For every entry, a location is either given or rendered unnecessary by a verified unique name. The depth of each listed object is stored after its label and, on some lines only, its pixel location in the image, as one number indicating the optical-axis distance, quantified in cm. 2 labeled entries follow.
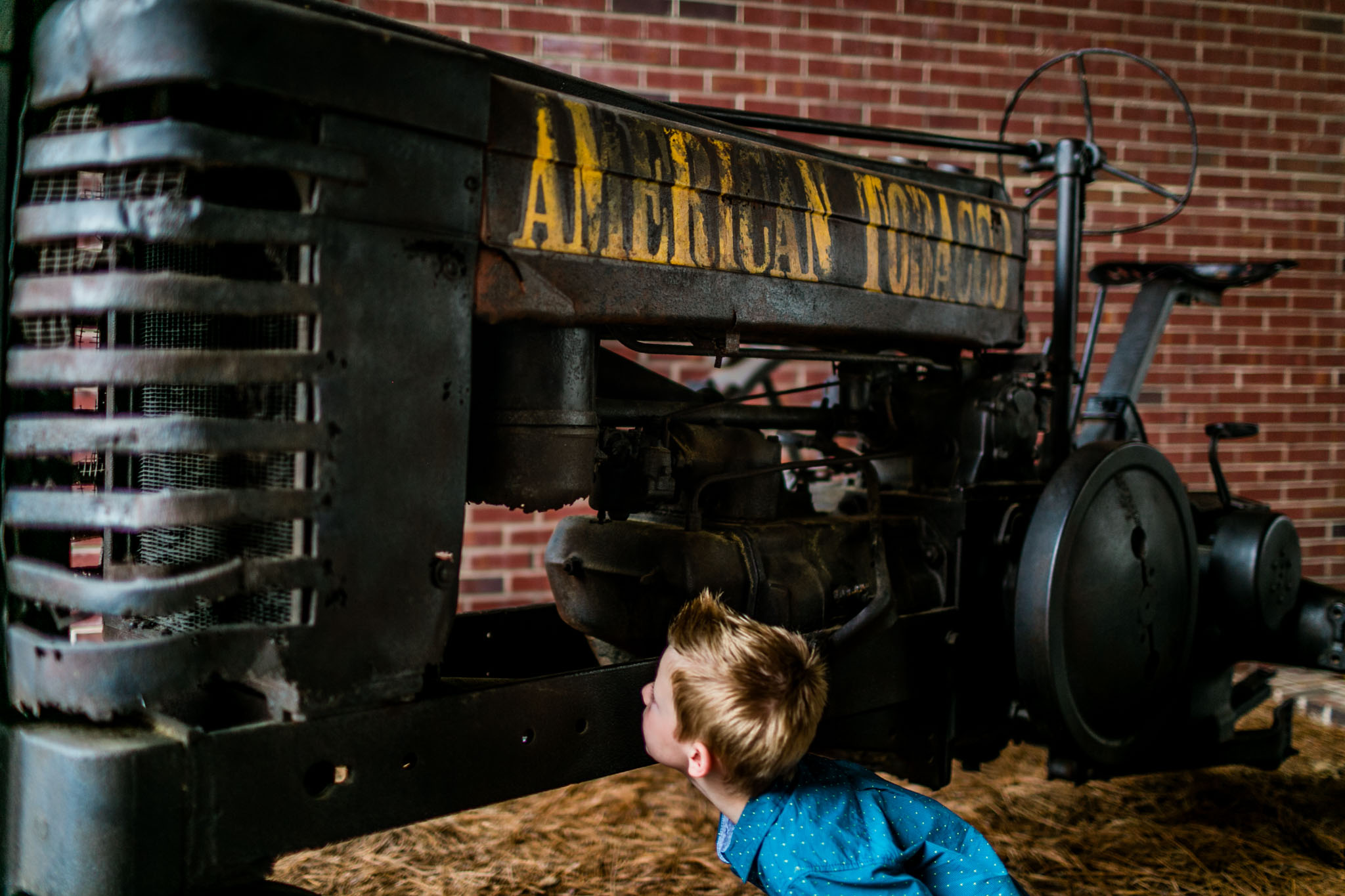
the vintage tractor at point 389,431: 109
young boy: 140
